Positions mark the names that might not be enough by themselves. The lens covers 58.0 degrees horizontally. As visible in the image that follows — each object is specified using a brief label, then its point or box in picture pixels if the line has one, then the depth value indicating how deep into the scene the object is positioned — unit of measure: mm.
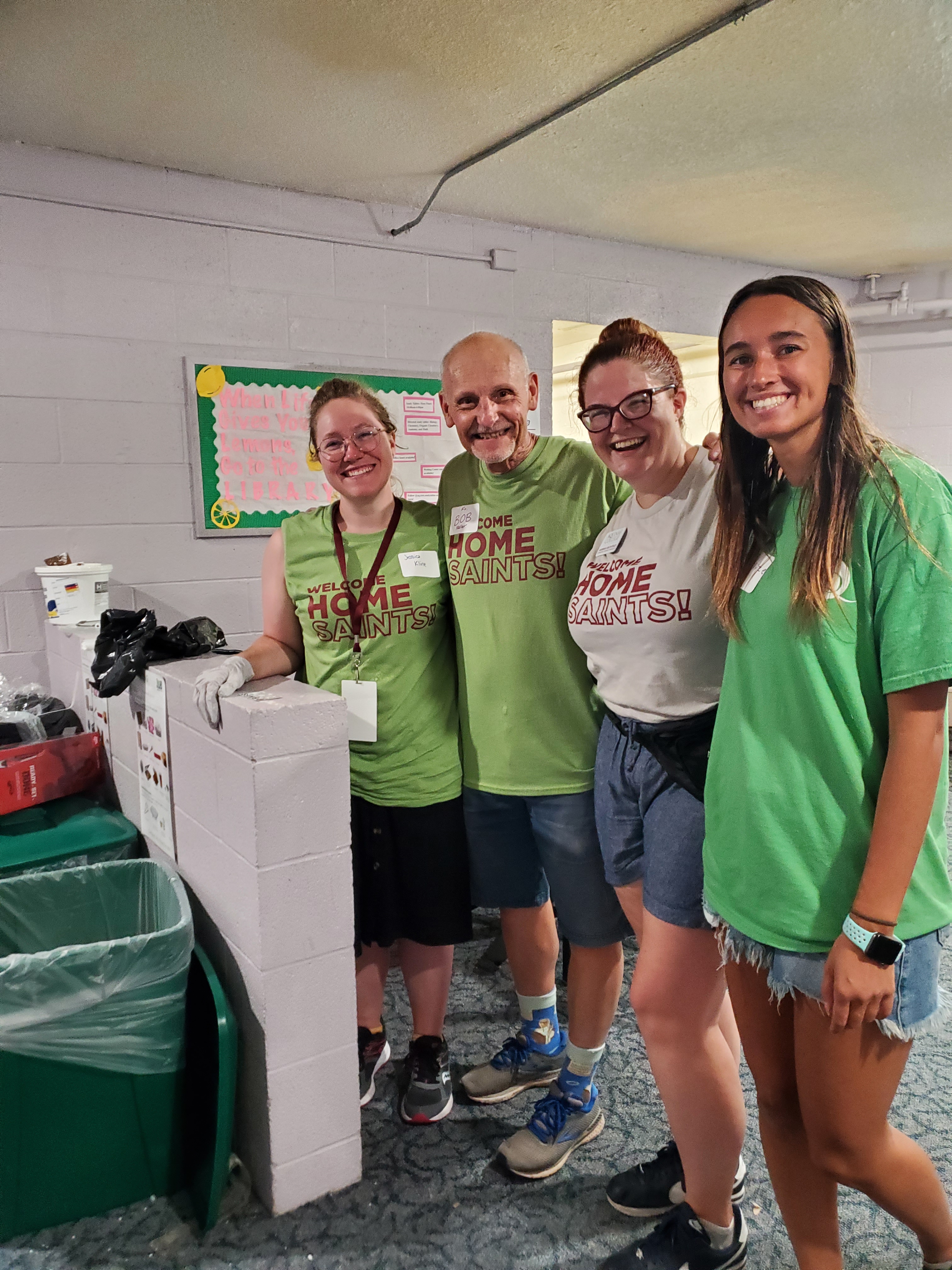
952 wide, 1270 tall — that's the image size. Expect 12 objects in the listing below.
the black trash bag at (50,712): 2631
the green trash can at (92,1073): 1480
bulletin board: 3287
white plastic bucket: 2904
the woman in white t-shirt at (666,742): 1433
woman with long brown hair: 1051
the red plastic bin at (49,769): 2213
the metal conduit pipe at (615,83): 2244
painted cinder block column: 1562
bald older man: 1741
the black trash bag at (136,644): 1943
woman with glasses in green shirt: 1835
